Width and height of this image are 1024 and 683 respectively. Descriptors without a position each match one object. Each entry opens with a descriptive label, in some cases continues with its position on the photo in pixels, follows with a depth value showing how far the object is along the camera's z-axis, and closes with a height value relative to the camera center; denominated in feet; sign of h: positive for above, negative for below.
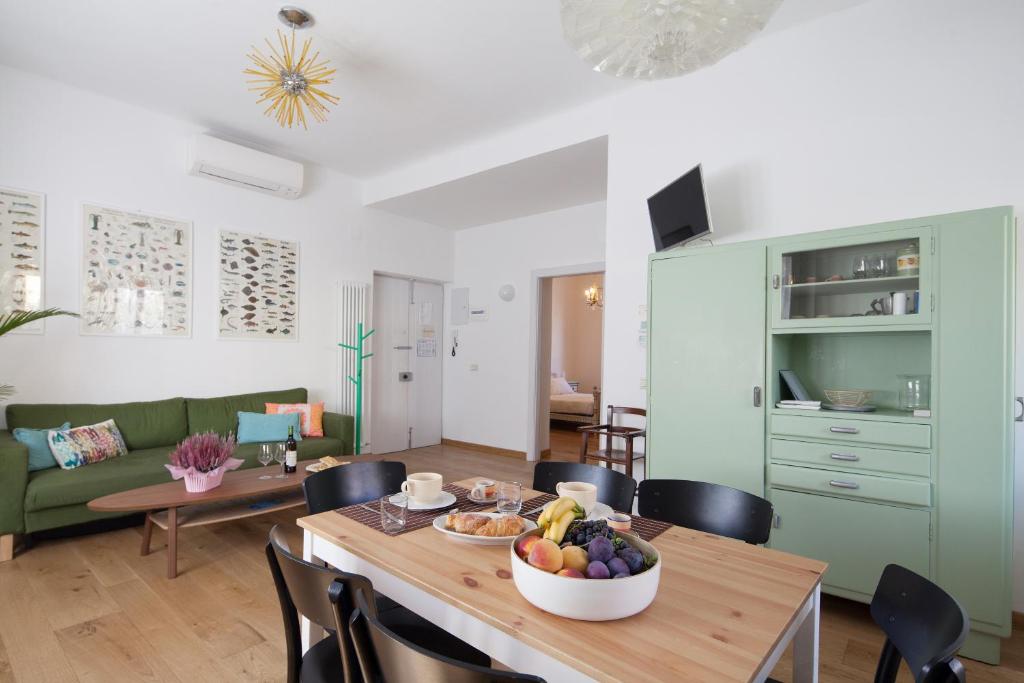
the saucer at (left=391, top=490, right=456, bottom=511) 5.09 -1.62
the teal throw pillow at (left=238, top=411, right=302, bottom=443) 13.32 -2.21
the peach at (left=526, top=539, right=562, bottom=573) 3.15 -1.31
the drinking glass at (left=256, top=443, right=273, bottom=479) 10.65 -2.36
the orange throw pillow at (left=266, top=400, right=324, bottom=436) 14.16 -2.01
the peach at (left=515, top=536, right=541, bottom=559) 3.41 -1.36
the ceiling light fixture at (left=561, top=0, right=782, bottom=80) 4.46 +2.97
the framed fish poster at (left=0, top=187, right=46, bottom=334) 11.01 +2.00
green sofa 9.18 -2.54
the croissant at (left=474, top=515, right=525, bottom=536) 4.25 -1.53
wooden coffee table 8.66 -2.78
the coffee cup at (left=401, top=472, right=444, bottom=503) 5.13 -1.45
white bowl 2.98 -1.49
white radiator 17.03 +0.53
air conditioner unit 13.19 +4.88
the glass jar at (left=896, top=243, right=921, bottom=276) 7.33 +1.36
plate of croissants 4.18 -1.54
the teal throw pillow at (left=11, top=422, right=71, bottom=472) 10.02 -2.15
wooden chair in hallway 10.77 -2.07
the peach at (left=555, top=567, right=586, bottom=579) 3.12 -1.39
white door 19.26 -0.76
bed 24.09 -2.89
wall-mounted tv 9.16 +2.65
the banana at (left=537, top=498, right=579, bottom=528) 3.59 -1.16
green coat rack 17.25 -1.15
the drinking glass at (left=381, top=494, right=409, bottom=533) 4.55 -1.56
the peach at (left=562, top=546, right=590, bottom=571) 3.16 -1.32
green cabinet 6.65 -0.60
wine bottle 10.71 -2.38
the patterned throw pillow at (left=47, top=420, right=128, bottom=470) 10.26 -2.18
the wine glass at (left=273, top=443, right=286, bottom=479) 11.19 -2.43
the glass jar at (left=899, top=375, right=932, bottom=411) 7.89 -0.63
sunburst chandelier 9.34 +5.84
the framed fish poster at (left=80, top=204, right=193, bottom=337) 12.19 +1.75
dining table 2.77 -1.69
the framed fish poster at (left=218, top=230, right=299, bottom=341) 14.43 +1.70
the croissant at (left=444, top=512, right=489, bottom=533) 4.28 -1.51
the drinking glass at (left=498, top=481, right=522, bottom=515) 4.72 -1.44
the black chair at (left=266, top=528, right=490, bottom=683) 3.29 -2.20
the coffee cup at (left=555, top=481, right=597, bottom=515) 4.59 -1.35
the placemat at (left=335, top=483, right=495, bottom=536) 4.69 -1.66
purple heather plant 9.03 -1.99
